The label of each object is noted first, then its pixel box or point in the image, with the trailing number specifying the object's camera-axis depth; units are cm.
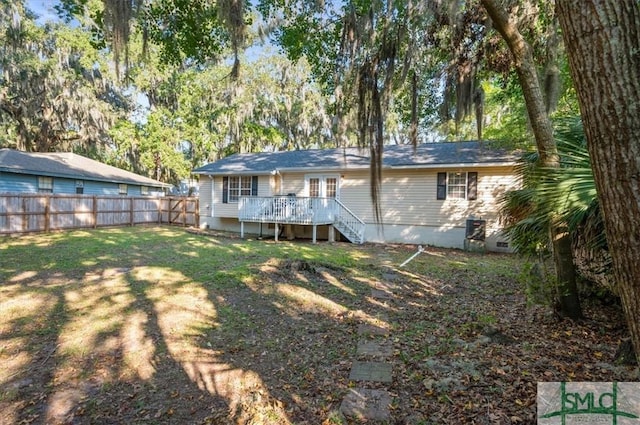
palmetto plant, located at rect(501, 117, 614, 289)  306
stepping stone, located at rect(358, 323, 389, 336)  426
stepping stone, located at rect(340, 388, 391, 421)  265
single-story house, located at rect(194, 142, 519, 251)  1177
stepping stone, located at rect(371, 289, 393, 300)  580
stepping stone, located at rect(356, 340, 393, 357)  369
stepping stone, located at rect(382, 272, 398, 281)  714
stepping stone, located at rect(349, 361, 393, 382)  318
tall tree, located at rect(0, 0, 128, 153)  1791
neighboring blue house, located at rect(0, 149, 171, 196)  1505
